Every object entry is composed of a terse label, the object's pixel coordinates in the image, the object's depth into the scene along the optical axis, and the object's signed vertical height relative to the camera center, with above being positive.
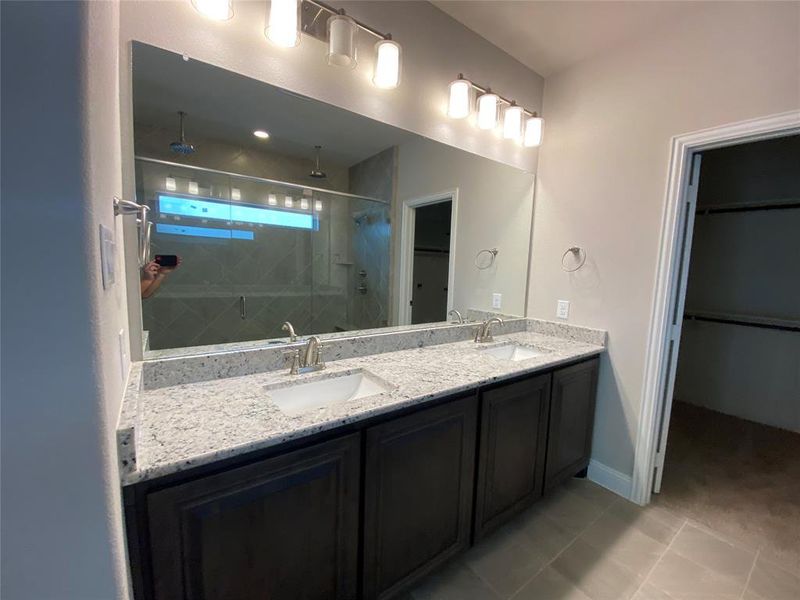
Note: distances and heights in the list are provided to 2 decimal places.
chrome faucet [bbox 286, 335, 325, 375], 1.41 -0.38
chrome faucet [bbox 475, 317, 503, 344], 2.08 -0.38
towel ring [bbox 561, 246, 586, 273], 2.15 +0.14
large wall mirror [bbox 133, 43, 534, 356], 1.22 +0.25
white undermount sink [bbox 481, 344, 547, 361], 2.01 -0.48
